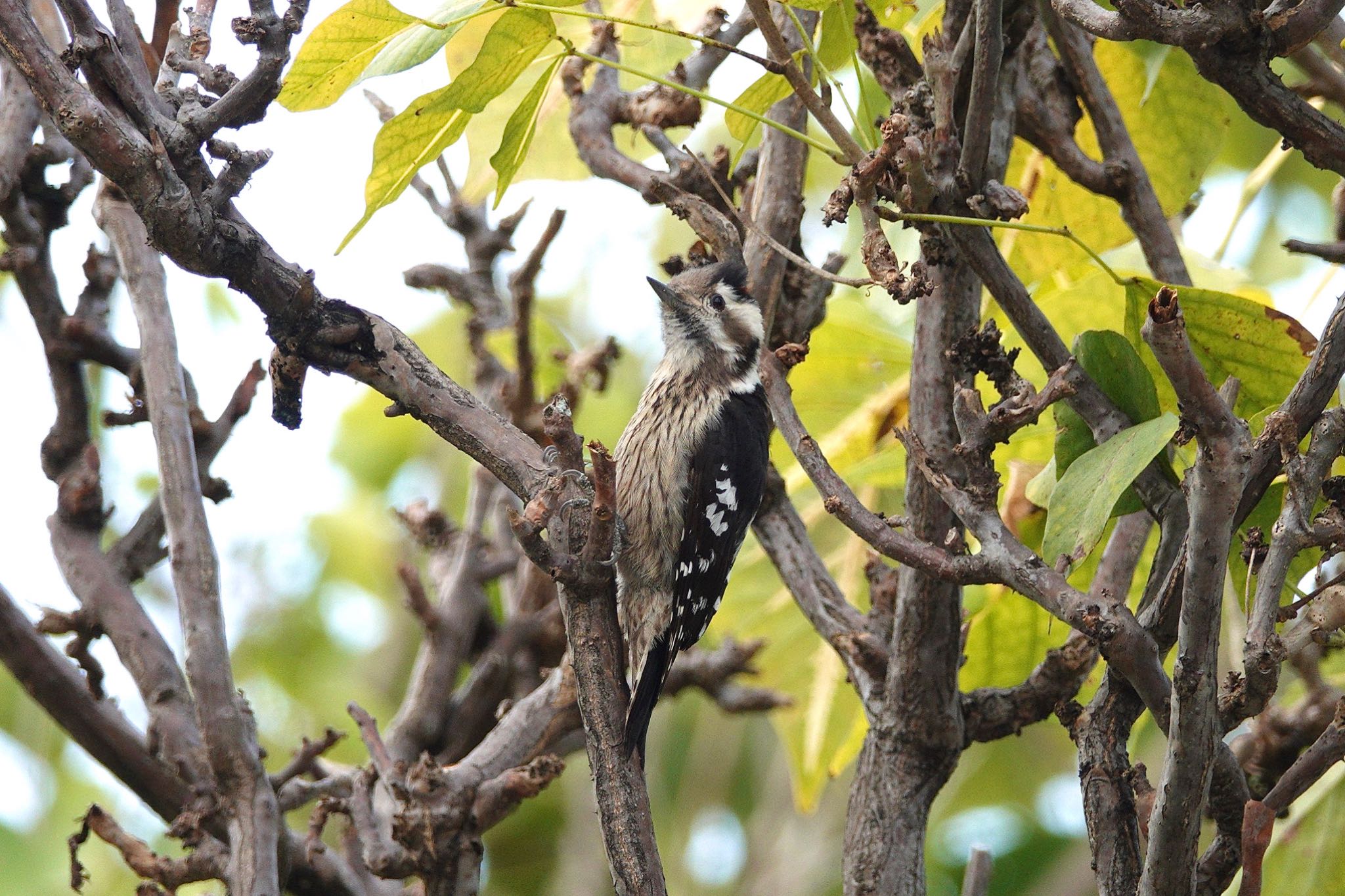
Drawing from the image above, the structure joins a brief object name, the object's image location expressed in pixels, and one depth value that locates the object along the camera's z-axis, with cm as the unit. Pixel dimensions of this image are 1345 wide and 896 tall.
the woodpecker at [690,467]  662
